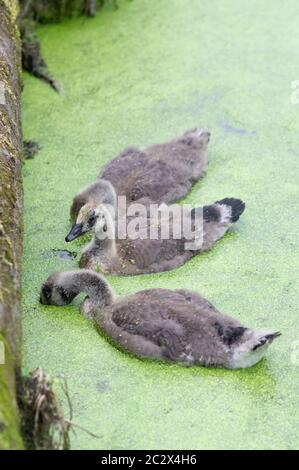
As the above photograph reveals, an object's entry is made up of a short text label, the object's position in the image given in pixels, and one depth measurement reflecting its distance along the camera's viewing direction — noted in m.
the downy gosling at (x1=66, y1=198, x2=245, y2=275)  4.41
